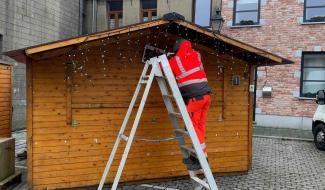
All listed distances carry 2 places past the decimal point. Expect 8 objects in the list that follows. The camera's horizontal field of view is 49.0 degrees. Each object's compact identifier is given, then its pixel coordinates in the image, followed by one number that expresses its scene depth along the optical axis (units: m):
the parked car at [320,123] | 10.33
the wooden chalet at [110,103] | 6.00
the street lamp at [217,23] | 9.75
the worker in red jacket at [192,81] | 5.27
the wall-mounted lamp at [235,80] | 7.41
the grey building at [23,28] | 12.45
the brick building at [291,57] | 14.17
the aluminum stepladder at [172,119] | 4.81
